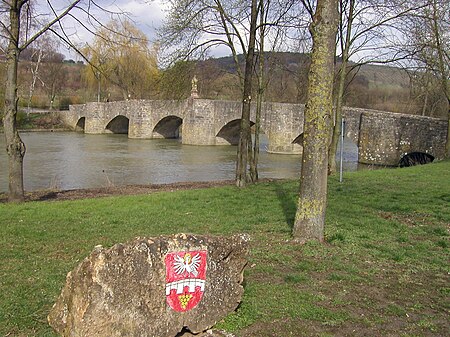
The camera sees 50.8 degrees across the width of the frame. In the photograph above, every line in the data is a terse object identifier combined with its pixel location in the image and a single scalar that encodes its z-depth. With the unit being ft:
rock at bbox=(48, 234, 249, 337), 10.16
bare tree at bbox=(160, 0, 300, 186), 38.06
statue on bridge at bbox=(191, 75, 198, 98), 122.28
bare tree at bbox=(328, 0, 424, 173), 43.09
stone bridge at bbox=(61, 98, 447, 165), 80.79
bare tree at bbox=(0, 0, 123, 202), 31.04
